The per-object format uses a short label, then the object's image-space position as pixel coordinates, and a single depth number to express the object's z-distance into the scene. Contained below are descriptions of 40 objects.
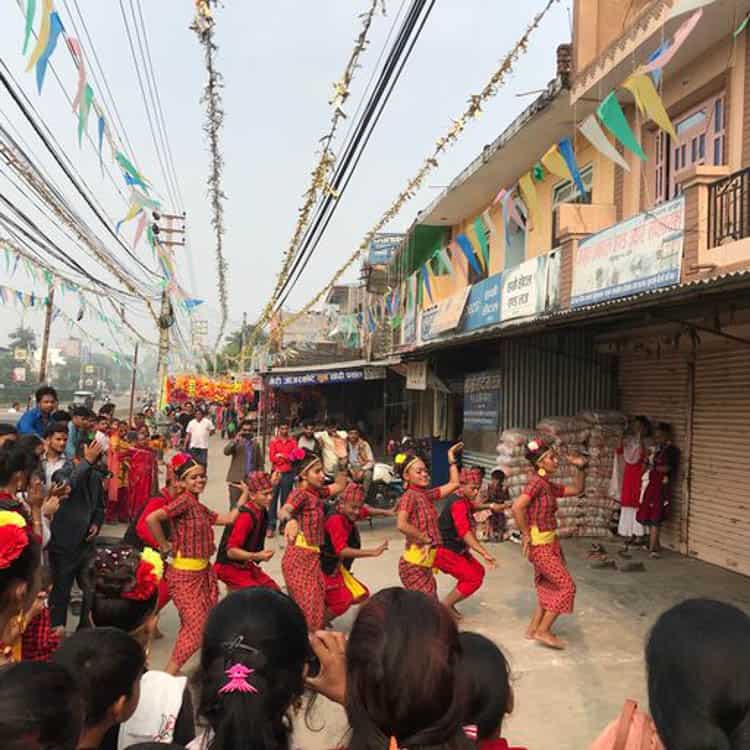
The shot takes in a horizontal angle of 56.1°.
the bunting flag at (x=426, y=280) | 13.86
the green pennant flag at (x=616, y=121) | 5.82
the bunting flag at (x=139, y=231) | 10.29
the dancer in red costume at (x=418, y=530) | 5.64
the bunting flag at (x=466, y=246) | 10.64
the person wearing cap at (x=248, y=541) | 4.91
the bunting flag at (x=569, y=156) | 7.34
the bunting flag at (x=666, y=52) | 5.44
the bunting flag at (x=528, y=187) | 8.43
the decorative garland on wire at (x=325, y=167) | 6.36
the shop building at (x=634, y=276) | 7.29
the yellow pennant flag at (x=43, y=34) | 4.88
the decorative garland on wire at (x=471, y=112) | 8.94
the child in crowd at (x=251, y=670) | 1.67
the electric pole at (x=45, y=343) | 27.98
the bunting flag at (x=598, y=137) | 6.39
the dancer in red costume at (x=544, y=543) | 5.61
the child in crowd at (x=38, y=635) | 3.02
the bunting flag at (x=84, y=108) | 6.13
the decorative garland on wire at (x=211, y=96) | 6.32
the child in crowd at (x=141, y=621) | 2.27
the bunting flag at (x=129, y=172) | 7.90
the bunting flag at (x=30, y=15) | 4.58
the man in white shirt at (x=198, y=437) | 13.39
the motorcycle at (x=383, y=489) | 11.29
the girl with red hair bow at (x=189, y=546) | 4.68
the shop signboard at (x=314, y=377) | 15.95
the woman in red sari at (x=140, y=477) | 9.80
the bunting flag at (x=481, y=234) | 9.56
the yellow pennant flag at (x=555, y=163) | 7.66
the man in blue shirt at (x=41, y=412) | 7.54
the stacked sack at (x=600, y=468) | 9.70
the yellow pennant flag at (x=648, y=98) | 5.64
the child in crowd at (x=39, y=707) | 1.46
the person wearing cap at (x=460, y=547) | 6.11
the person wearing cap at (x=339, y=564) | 5.45
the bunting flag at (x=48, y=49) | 4.99
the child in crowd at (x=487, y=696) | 1.97
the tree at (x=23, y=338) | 71.00
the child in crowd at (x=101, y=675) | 1.97
